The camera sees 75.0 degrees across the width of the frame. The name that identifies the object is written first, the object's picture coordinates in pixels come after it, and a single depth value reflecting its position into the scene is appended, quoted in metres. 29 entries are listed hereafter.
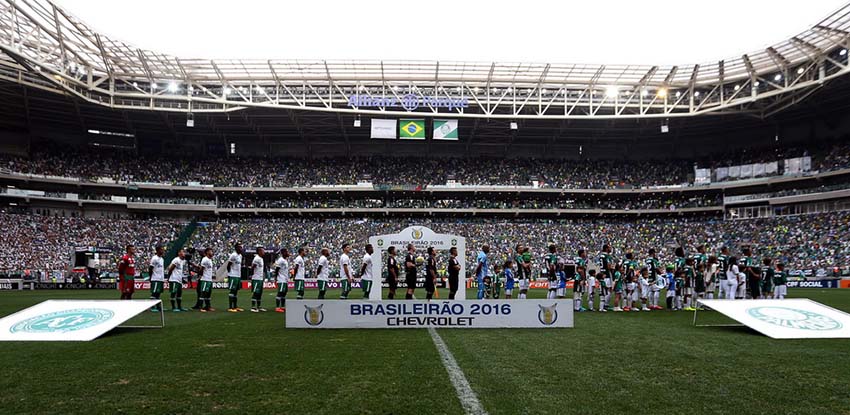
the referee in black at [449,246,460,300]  15.22
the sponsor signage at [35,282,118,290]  34.50
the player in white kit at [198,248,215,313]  15.88
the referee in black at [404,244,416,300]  14.38
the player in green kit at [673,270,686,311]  17.42
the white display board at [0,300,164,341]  10.05
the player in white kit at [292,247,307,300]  17.28
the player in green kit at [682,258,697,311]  16.73
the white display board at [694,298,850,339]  10.31
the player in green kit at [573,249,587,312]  15.65
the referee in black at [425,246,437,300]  14.01
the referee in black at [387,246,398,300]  14.89
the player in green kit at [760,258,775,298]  18.59
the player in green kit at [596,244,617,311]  16.22
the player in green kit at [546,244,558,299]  16.03
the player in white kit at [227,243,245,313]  15.99
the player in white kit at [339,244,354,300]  17.93
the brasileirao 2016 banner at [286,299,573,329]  11.68
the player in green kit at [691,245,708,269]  17.15
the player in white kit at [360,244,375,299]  17.55
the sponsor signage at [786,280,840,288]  33.47
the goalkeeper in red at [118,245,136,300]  15.30
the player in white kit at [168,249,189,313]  15.84
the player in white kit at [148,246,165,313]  15.69
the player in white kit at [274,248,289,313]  16.50
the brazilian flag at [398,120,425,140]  43.06
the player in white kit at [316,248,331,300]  17.56
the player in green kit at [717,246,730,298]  17.45
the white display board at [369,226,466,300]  22.83
